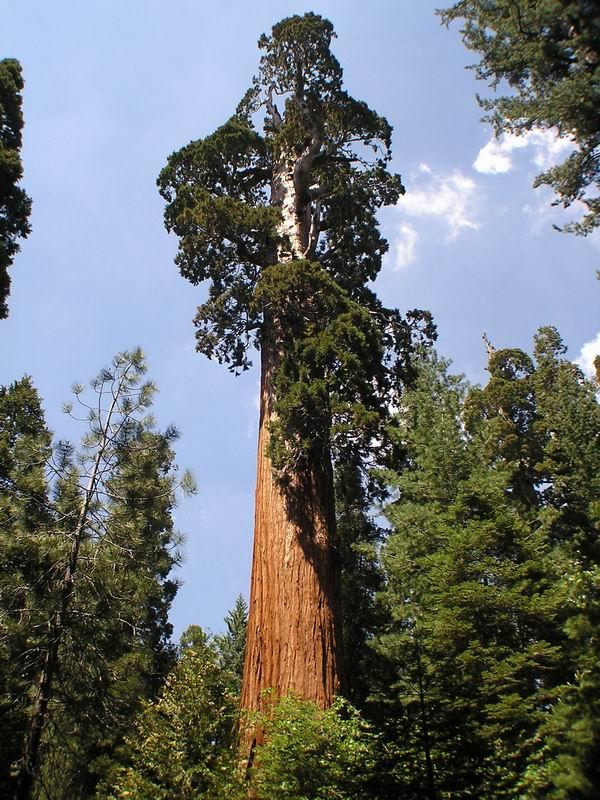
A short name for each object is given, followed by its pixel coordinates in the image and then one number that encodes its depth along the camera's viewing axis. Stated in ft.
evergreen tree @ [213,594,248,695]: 65.16
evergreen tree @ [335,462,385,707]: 44.32
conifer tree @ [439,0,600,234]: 27.17
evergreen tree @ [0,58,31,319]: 39.04
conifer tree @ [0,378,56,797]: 22.62
